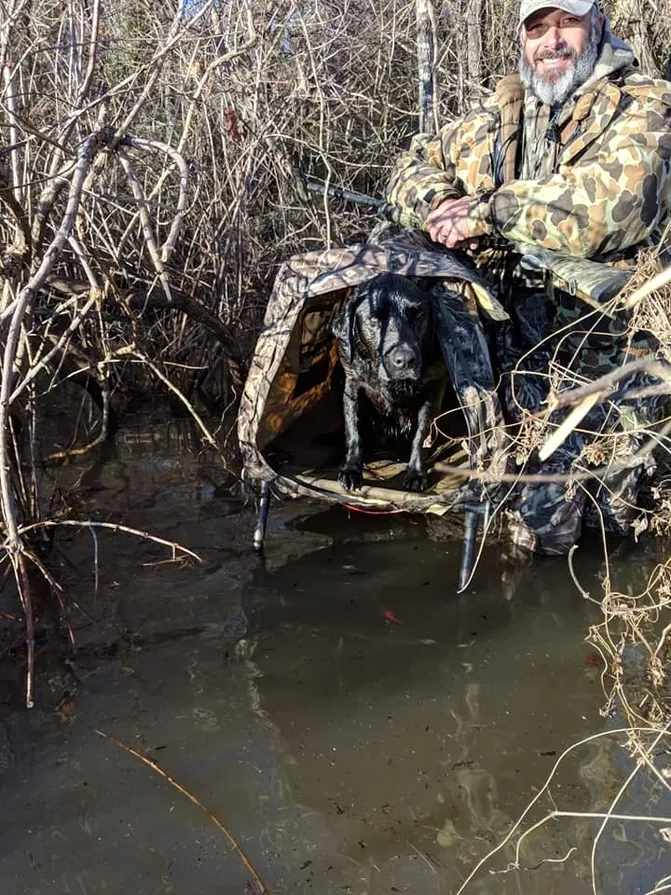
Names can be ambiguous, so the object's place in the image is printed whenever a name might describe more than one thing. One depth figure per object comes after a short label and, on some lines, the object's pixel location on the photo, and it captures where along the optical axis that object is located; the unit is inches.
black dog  125.8
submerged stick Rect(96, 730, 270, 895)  77.7
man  139.3
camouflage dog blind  127.3
